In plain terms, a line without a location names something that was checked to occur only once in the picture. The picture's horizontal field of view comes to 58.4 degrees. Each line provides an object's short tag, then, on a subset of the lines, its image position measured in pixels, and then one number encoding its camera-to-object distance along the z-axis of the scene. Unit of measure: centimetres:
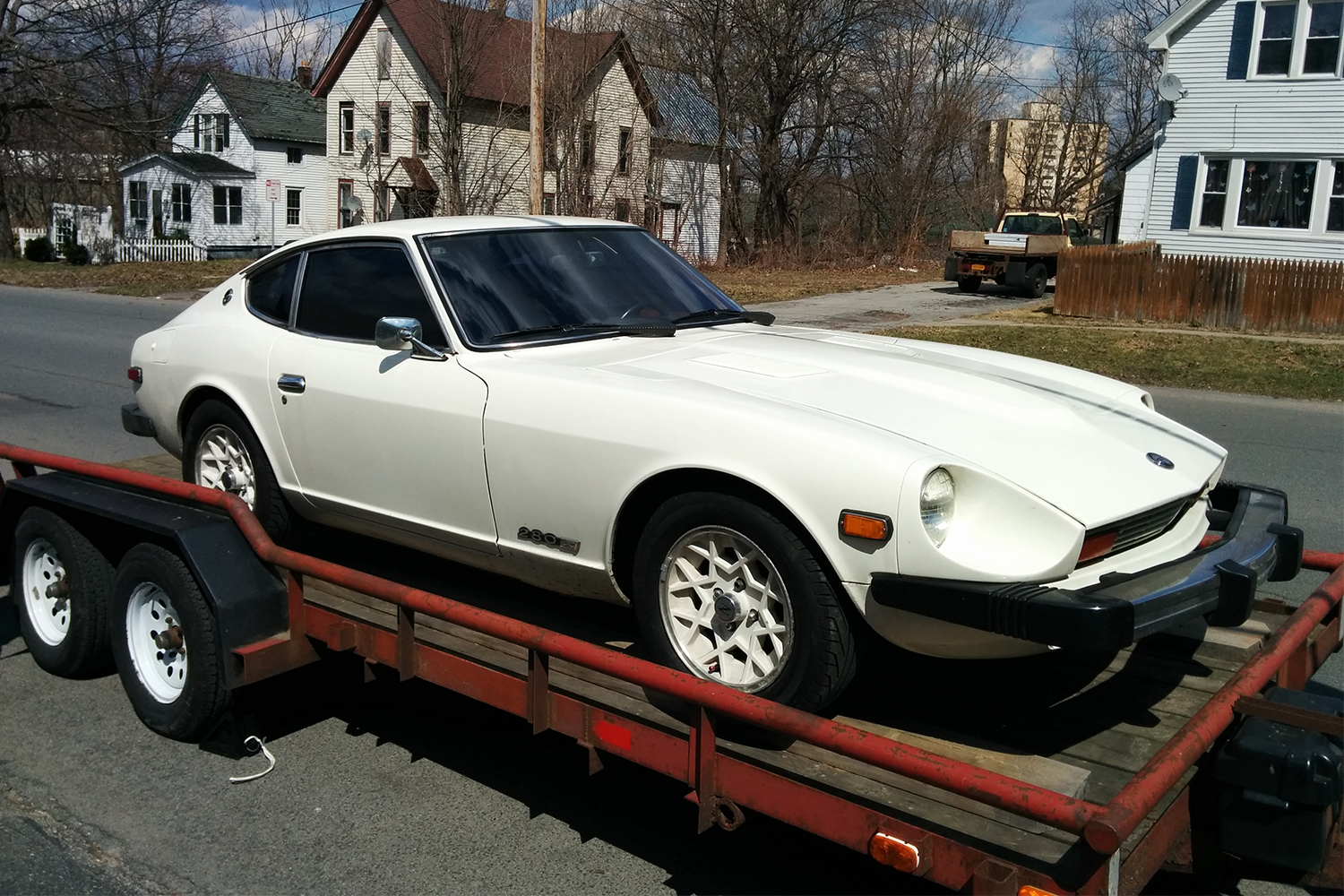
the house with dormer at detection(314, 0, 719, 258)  3102
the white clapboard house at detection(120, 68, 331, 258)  4962
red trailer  255
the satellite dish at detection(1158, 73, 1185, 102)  2622
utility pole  1961
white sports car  308
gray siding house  2497
